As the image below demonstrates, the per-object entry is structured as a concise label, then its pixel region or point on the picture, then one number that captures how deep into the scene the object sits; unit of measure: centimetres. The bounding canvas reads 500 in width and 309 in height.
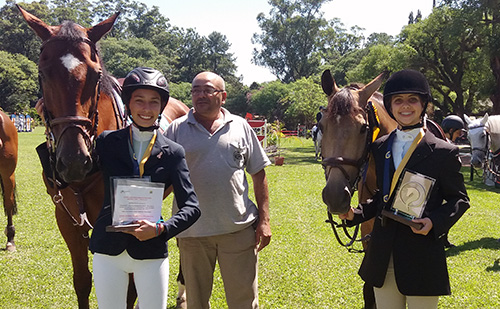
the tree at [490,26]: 1766
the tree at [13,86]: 4062
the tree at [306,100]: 3172
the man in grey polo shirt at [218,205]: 288
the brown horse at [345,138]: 235
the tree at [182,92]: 4651
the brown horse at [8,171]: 602
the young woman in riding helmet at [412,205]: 210
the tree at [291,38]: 5847
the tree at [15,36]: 5431
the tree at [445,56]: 2097
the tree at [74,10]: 6425
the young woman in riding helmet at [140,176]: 203
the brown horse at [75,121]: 229
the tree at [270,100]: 4237
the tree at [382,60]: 2302
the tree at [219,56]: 7009
